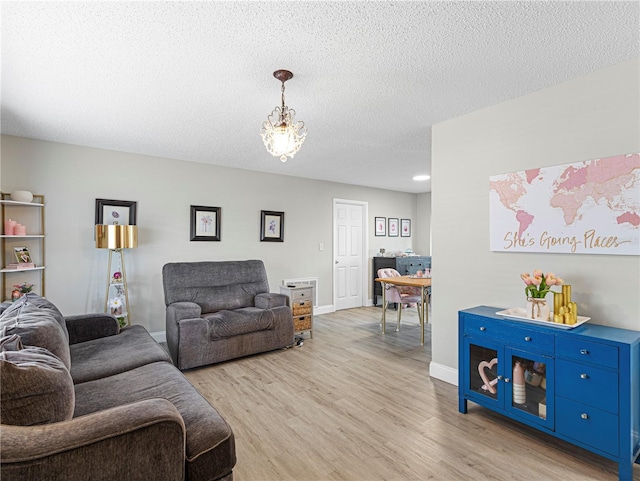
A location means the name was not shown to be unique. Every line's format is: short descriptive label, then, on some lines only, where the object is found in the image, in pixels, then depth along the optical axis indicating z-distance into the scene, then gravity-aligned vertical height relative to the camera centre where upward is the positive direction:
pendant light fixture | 2.07 +0.69
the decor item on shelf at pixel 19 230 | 3.26 +0.13
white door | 6.19 -0.22
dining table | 4.13 -0.55
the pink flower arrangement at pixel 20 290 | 3.25 -0.47
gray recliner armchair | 3.34 -0.80
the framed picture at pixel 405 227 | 7.31 +0.32
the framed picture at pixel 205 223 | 4.53 +0.28
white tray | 2.00 -0.52
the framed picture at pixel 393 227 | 7.08 +0.31
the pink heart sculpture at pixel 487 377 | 2.30 -0.98
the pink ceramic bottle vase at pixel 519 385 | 2.16 -0.96
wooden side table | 4.39 -0.89
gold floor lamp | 3.54 +0.00
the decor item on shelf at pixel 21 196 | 3.25 +0.47
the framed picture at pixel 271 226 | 5.16 +0.26
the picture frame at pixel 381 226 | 6.82 +0.33
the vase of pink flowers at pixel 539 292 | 2.12 -0.34
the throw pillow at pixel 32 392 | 1.12 -0.54
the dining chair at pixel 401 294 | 4.75 -0.79
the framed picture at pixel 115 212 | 3.88 +0.38
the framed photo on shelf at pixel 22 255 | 3.34 -0.12
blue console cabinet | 1.75 -0.85
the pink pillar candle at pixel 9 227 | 3.21 +0.16
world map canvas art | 2.01 +0.23
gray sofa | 1.05 -0.68
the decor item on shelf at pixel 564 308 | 2.02 -0.42
